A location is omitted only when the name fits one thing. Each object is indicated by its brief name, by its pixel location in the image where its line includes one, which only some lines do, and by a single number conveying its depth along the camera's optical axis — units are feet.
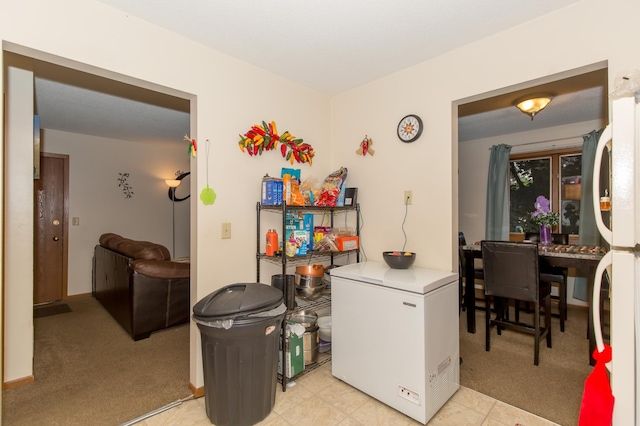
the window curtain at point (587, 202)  12.60
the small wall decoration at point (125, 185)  16.40
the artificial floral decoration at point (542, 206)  14.24
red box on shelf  8.69
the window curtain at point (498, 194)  15.11
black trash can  5.66
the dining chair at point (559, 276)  9.76
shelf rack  7.44
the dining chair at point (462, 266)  11.26
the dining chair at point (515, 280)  8.75
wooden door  14.11
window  13.79
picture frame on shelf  9.34
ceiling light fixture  9.41
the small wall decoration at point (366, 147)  9.07
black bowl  7.41
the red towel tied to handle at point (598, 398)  3.87
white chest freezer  6.03
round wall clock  8.02
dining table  8.77
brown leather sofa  9.82
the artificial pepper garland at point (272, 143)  7.82
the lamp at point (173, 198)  17.81
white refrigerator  3.69
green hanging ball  7.07
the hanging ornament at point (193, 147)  6.97
